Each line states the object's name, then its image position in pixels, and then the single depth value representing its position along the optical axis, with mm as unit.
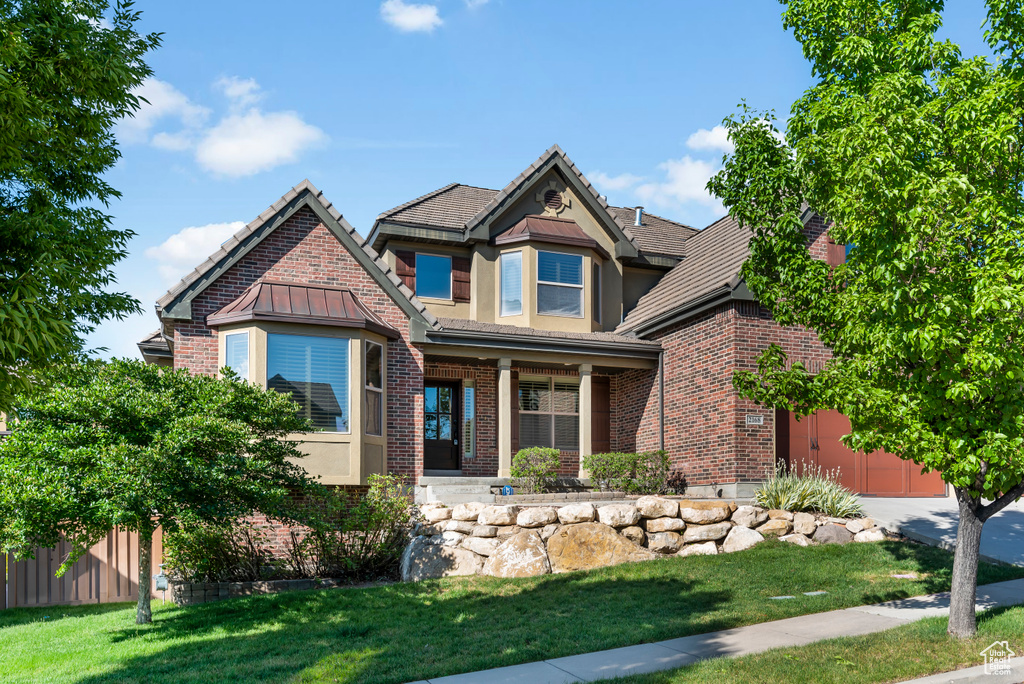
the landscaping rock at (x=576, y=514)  13117
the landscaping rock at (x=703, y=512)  13516
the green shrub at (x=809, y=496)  14031
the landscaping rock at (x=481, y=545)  12680
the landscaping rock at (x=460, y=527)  13109
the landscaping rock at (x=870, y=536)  13492
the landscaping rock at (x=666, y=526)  13398
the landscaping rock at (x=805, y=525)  13617
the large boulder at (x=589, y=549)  12438
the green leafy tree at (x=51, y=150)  6383
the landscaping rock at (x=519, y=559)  12156
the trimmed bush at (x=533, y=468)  15578
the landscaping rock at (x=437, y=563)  12414
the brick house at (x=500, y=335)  14734
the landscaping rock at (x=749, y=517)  13672
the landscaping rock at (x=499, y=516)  13047
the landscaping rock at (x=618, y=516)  13242
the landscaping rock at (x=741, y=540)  13172
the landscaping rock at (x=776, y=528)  13625
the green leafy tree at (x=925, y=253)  7922
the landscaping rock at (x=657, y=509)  13500
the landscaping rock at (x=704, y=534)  13383
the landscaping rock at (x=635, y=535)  13180
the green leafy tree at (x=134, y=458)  9758
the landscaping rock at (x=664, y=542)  13219
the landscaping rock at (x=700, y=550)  13180
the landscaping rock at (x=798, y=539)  13373
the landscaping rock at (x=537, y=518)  13031
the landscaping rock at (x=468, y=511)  13258
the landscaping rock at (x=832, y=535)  13508
